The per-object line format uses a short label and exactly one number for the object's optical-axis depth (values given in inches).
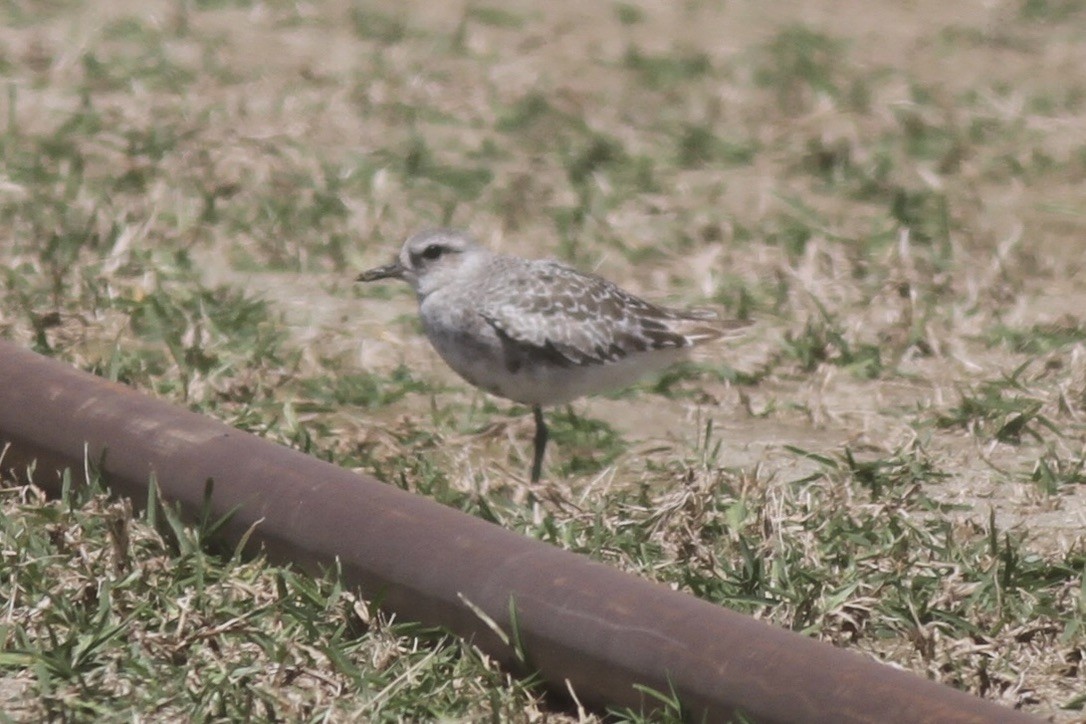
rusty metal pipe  318.3
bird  499.2
